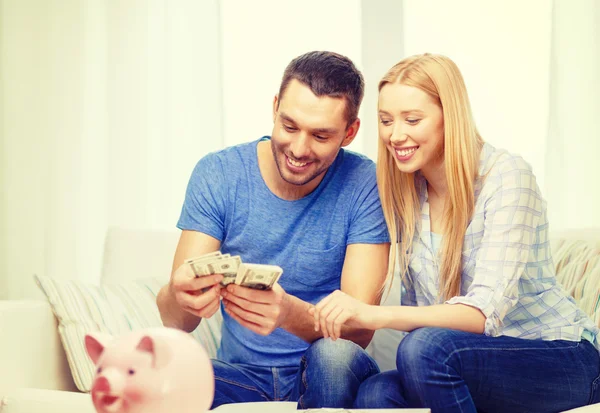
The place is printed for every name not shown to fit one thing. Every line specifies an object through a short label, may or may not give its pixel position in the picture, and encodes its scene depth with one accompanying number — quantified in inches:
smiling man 78.7
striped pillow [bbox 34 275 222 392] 79.4
